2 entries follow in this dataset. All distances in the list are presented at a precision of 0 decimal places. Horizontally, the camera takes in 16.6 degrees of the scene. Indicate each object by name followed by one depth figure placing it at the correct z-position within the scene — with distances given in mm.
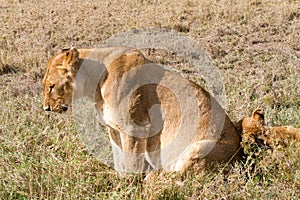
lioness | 9136
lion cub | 9100
